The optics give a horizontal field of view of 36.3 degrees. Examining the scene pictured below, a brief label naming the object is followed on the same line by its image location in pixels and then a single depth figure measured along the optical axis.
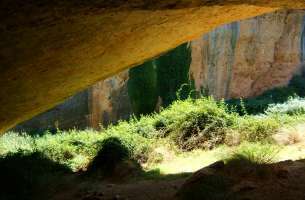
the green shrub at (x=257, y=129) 11.63
